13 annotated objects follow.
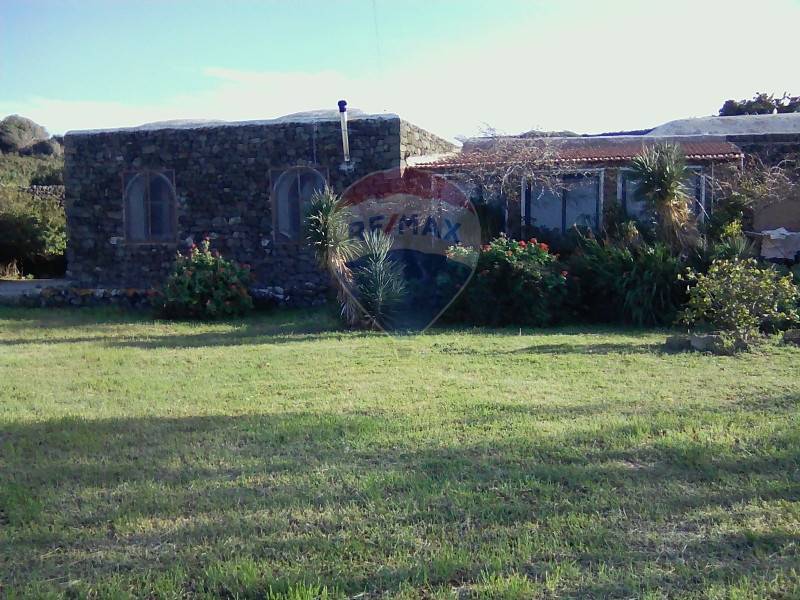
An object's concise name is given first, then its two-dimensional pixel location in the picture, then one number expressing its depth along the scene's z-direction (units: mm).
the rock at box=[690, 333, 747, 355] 9828
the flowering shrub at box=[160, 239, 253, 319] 14664
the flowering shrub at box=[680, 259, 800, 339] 10250
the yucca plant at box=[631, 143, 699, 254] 13406
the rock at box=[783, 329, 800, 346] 10359
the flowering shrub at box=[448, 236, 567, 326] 12836
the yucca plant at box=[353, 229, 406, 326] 12695
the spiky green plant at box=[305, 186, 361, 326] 12750
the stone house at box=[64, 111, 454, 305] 16297
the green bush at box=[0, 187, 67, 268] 22062
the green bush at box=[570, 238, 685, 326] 12727
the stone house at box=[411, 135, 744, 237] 15375
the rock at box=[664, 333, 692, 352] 10195
